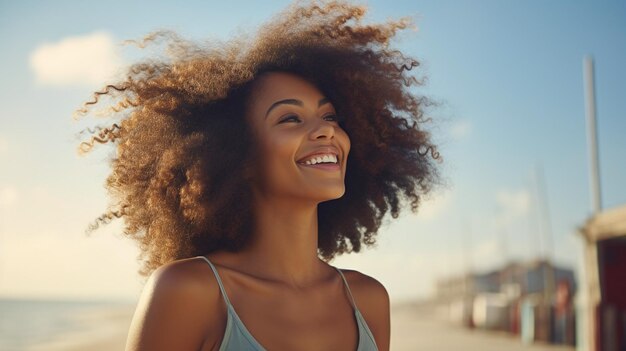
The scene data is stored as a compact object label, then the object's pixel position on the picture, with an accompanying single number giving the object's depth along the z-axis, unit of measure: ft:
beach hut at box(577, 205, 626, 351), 45.32
